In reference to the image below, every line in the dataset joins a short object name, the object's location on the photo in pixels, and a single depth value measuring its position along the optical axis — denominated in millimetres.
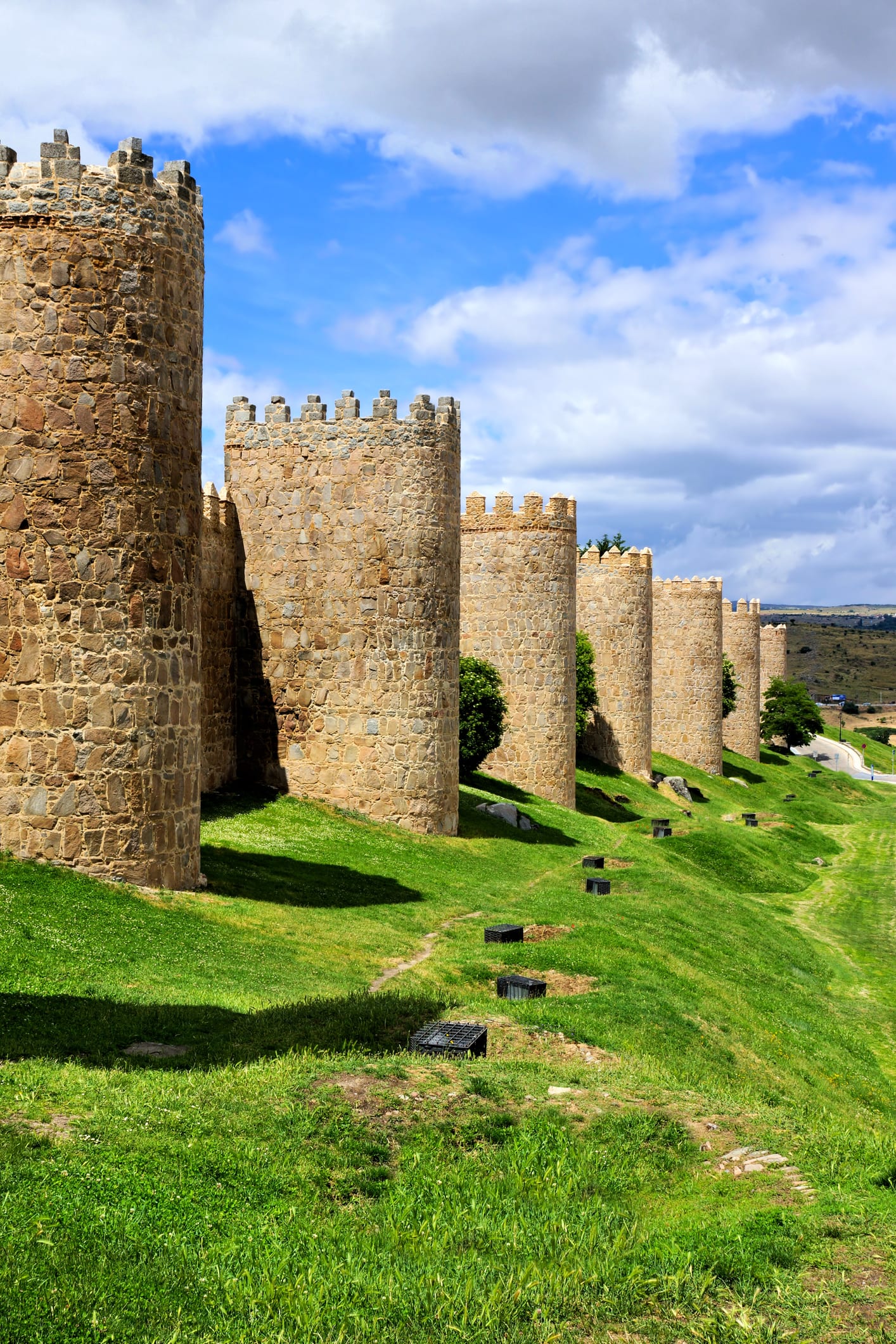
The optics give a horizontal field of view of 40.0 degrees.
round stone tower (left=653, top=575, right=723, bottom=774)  53688
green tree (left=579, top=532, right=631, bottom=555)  70056
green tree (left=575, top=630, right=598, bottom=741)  44281
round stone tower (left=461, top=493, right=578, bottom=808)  34906
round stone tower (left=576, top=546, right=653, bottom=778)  45312
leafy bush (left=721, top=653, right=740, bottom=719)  62781
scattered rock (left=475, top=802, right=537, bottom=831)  29109
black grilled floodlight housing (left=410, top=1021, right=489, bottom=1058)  10359
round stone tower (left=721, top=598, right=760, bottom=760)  64688
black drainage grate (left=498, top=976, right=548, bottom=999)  13406
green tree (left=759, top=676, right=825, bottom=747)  74688
